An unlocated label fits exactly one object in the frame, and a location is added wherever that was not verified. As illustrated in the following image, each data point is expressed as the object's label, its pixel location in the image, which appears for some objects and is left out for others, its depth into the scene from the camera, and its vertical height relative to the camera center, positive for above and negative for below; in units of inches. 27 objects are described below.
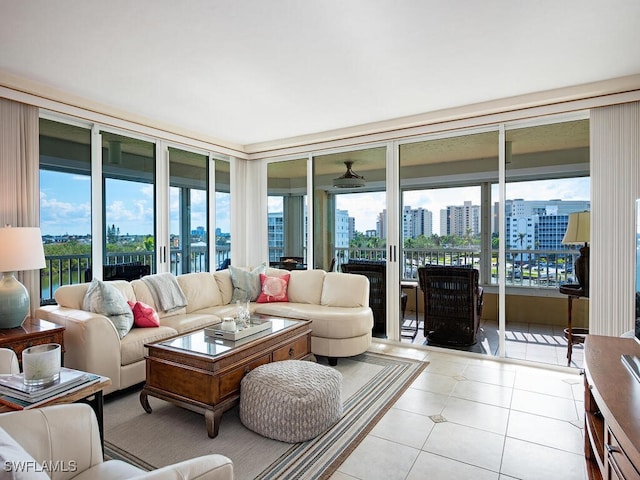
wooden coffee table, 100.5 -36.8
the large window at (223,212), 220.4 +14.7
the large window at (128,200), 164.9 +17.2
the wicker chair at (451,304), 167.6 -30.0
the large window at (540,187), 158.1 +21.3
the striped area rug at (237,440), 86.6 -51.6
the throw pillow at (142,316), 137.5 -28.3
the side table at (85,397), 65.3 -28.6
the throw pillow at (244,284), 188.9 -23.5
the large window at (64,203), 145.6 +13.8
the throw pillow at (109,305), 126.3 -22.6
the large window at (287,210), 222.4 +16.4
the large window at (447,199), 173.5 +18.0
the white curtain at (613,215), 133.9 +8.0
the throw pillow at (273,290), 186.9 -25.9
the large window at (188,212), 193.2 +13.7
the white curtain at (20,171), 128.3 +23.2
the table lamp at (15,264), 110.0 -7.8
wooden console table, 50.1 -25.5
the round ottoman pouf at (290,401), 95.2 -42.2
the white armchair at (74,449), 47.4 -28.7
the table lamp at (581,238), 146.9 -0.4
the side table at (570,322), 150.2 -35.1
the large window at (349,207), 196.4 +16.3
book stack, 64.4 -27.0
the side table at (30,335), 104.0 -27.6
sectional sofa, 116.0 -31.6
